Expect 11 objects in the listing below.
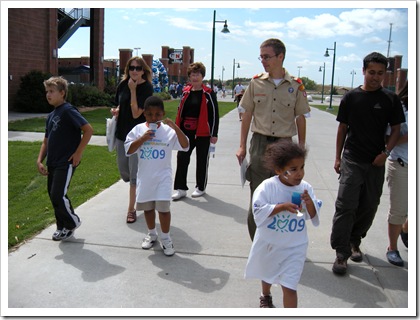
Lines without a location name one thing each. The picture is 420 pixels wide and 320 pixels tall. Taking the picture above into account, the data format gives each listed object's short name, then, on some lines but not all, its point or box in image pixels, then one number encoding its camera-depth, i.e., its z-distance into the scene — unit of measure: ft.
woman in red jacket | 20.20
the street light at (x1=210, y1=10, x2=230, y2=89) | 73.06
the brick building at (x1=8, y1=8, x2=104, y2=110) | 60.54
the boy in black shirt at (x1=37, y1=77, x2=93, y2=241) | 14.05
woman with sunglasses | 16.11
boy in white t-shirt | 13.34
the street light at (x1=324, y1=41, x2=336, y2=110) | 117.19
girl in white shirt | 9.34
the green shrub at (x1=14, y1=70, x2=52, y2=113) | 59.72
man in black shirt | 12.15
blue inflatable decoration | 123.40
